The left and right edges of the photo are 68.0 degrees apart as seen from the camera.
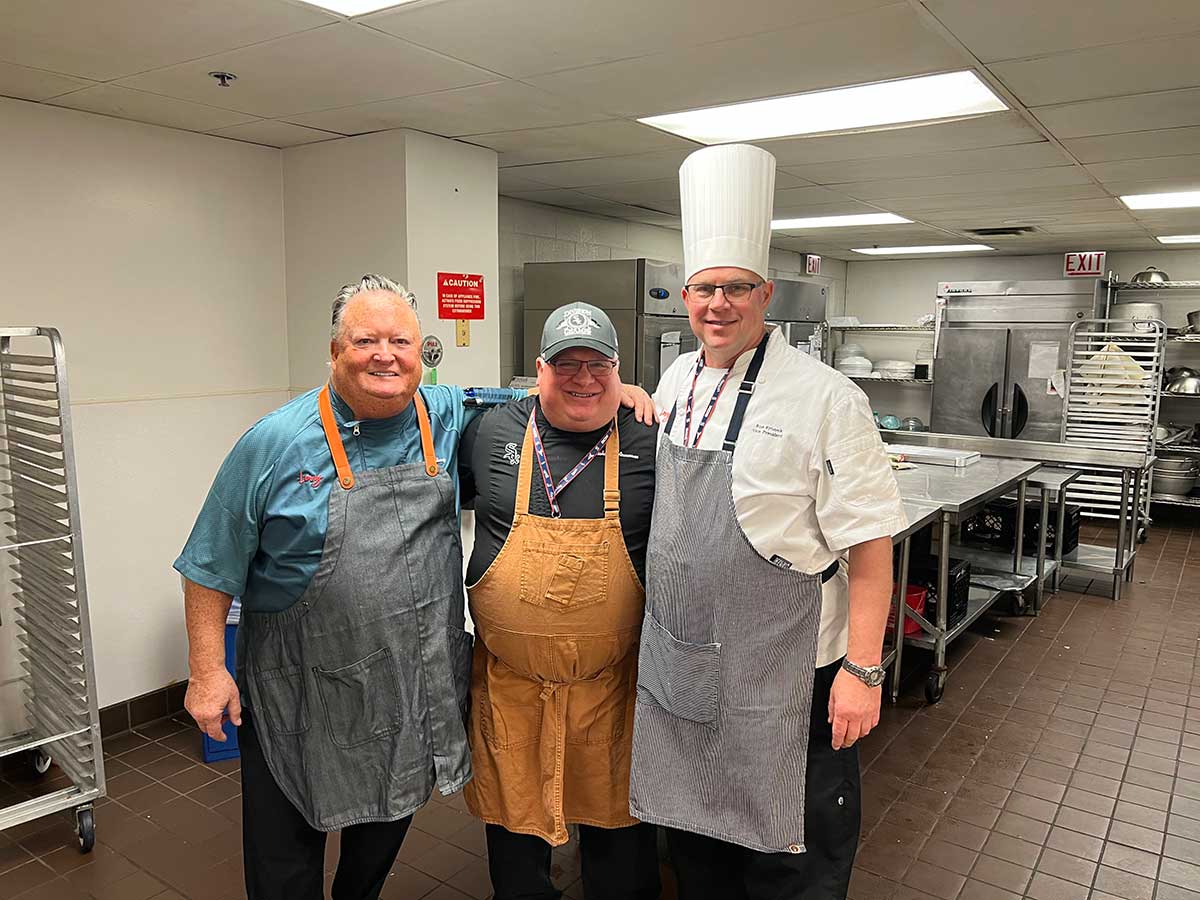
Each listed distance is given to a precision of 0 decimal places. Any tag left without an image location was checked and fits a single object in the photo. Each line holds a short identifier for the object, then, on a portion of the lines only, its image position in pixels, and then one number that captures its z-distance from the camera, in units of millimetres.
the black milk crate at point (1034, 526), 5098
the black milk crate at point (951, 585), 3965
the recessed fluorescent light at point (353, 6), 1976
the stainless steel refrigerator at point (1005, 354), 6938
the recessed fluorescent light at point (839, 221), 5562
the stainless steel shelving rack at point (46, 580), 2523
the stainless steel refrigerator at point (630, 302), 4566
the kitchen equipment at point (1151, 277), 6992
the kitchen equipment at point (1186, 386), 6910
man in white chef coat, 1693
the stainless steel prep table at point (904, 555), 3254
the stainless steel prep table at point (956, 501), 3600
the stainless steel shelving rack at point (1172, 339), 6852
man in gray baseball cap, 1795
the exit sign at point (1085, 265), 7070
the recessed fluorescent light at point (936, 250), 7219
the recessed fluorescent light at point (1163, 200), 4566
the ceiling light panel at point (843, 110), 2688
